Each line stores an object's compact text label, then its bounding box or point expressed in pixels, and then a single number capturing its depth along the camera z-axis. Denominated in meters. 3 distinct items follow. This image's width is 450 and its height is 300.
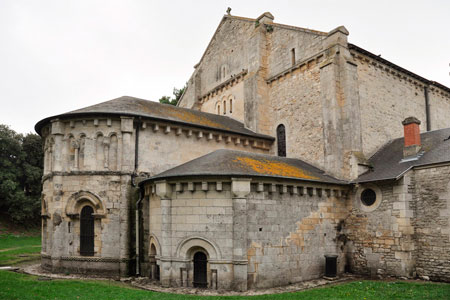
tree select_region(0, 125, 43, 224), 37.97
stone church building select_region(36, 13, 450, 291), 13.96
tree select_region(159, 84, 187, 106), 42.94
